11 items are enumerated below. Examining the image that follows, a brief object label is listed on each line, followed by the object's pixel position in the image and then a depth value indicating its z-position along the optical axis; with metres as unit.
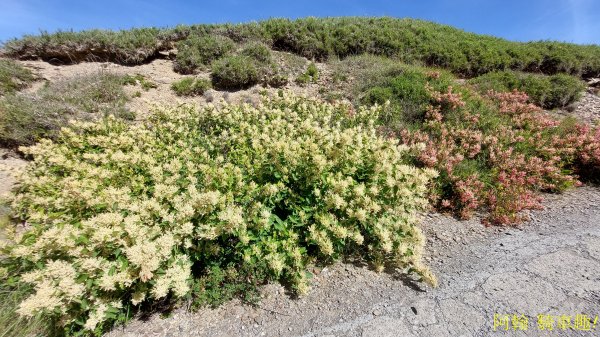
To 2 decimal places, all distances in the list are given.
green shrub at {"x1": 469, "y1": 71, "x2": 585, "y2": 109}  9.37
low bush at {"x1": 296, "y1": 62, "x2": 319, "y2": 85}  9.84
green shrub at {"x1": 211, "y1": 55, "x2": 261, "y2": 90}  9.24
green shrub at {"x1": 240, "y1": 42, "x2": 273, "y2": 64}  10.35
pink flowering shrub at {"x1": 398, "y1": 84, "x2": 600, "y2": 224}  4.99
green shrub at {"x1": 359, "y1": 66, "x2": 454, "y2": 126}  7.35
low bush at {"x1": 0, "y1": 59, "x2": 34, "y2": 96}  8.09
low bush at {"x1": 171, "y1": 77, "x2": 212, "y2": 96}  9.08
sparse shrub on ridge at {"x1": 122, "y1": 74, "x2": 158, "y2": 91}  9.09
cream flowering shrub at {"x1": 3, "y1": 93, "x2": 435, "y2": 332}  2.41
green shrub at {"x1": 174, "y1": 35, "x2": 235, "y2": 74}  10.45
